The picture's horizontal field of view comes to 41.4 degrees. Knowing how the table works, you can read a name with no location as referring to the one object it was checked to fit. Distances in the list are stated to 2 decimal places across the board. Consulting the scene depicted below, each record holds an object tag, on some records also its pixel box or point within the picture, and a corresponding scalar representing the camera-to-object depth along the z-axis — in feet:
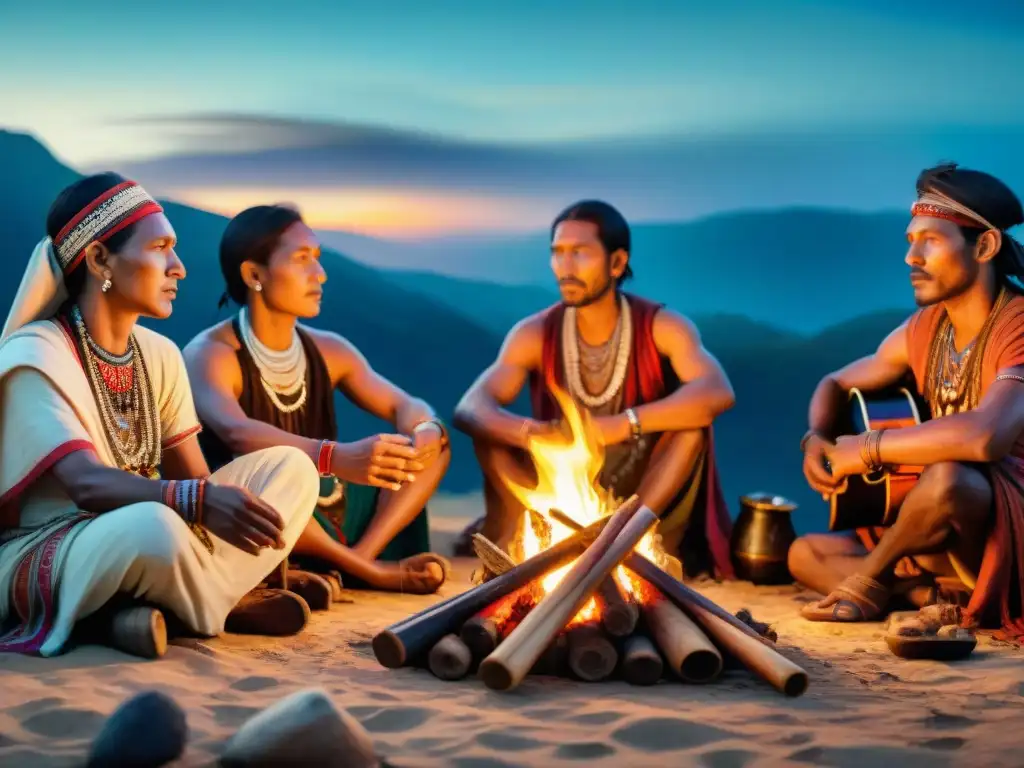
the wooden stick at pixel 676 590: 14.80
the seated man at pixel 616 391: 21.02
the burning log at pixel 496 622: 14.21
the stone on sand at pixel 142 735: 10.94
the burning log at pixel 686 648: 13.85
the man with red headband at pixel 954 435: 17.40
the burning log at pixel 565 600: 13.42
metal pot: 21.52
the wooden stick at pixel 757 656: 13.48
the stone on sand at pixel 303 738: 10.96
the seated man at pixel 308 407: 19.27
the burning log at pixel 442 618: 14.40
